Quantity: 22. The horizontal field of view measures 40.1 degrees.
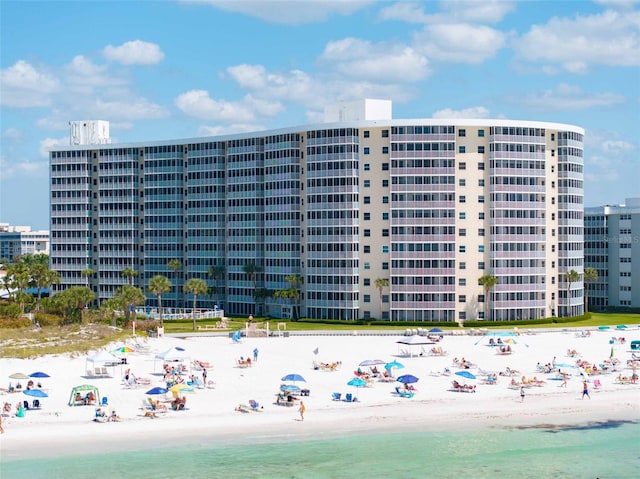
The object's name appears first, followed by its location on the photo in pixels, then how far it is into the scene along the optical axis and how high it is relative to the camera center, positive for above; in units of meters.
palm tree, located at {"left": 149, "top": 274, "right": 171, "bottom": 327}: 142.50 -3.60
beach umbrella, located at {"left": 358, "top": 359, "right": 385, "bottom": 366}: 92.12 -10.82
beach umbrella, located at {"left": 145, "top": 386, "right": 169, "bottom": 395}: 79.98 -11.70
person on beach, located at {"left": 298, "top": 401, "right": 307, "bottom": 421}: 77.56 -13.19
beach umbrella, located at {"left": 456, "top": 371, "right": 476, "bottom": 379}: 89.31 -11.83
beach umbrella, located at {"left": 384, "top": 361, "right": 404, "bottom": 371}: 93.00 -11.25
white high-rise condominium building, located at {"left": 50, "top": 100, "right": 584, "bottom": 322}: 147.38 +7.43
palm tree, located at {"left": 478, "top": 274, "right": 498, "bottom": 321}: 145.38 -4.35
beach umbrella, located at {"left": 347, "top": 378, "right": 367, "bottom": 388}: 84.54 -11.82
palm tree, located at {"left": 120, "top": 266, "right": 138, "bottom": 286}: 177.88 -2.02
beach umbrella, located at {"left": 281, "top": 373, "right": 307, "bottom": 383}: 84.25 -11.22
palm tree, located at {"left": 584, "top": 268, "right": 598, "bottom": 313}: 167.25 -4.16
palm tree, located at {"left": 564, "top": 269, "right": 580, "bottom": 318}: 154.12 -3.61
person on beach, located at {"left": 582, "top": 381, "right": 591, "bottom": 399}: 87.12 -13.24
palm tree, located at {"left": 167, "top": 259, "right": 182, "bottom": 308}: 170.00 -0.85
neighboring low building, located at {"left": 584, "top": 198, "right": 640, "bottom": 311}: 176.38 +0.84
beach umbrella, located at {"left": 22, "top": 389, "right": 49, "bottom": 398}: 78.62 -11.57
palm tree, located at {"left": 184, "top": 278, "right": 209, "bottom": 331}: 147.75 -4.02
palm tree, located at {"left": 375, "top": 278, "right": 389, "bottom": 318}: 147.62 -3.86
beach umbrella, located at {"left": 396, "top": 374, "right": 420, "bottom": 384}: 85.75 -11.73
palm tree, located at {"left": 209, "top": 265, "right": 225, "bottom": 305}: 169.25 -2.30
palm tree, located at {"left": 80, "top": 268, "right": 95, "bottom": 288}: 180.25 -1.93
